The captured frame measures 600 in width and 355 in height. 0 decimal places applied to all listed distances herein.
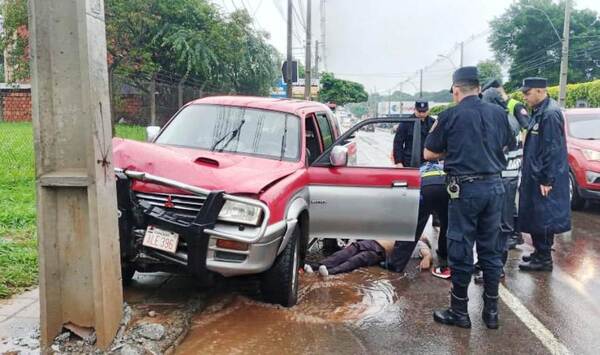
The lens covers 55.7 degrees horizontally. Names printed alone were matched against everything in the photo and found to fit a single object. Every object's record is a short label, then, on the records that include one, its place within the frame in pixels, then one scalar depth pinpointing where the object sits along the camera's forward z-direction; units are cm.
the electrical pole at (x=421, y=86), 8038
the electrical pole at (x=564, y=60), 2306
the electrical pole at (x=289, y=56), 1920
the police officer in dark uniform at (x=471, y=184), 443
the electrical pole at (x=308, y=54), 2506
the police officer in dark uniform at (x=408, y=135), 613
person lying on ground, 588
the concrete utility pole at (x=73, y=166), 358
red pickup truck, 411
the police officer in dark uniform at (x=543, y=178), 584
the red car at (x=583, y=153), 898
